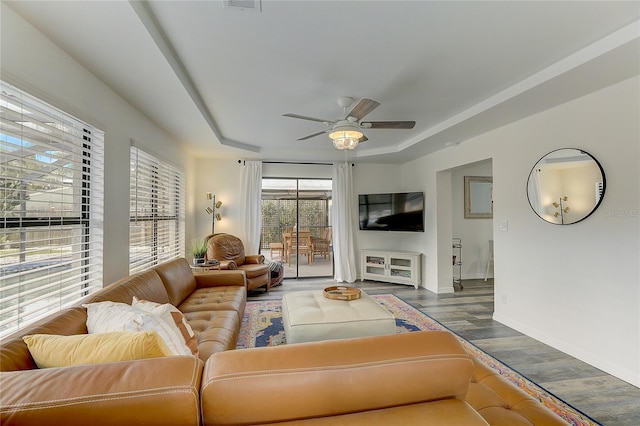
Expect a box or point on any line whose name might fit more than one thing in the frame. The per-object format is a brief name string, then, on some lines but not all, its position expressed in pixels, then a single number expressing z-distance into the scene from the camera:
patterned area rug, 1.90
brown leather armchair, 4.39
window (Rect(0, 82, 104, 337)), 1.55
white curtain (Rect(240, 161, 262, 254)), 5.33
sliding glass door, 5.84
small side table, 4.03
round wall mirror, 2.47
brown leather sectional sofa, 0.74
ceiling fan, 2.67
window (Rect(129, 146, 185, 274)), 2.99
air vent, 1.58
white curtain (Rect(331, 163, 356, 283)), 5.59
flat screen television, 5.14
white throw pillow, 1.33
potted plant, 4.13
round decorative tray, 2.76
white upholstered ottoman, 2.22
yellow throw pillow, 1.02
